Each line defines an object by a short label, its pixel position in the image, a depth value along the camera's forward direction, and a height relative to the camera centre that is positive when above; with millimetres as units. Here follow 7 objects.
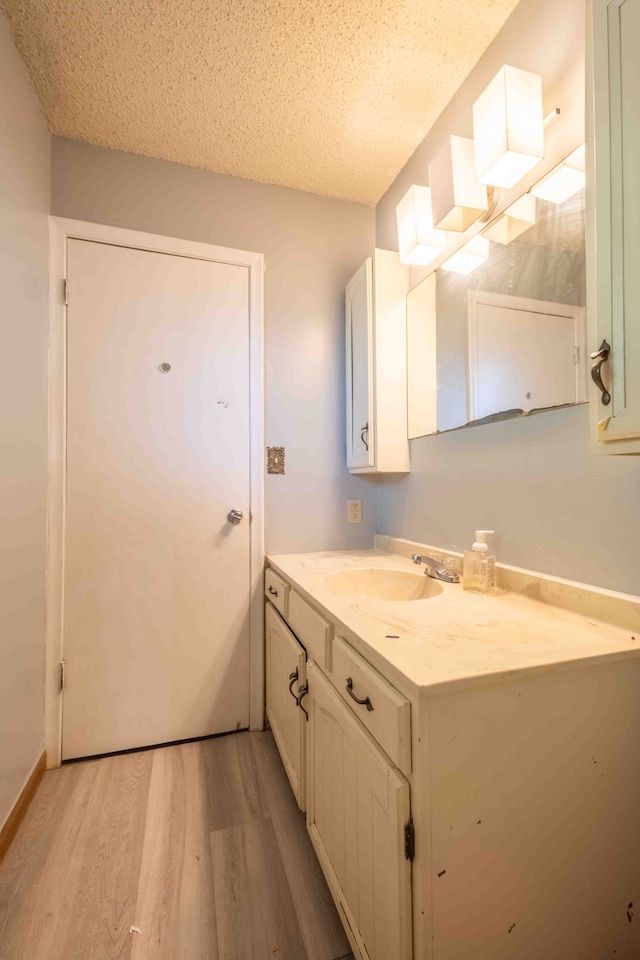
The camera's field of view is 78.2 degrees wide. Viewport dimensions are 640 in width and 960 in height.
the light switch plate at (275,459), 1825 +135
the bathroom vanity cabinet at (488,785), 631 -521
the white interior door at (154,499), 1583 -41
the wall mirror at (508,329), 983 +481
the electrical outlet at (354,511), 1933 -112
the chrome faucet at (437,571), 1246 -272
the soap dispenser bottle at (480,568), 1137 -235
